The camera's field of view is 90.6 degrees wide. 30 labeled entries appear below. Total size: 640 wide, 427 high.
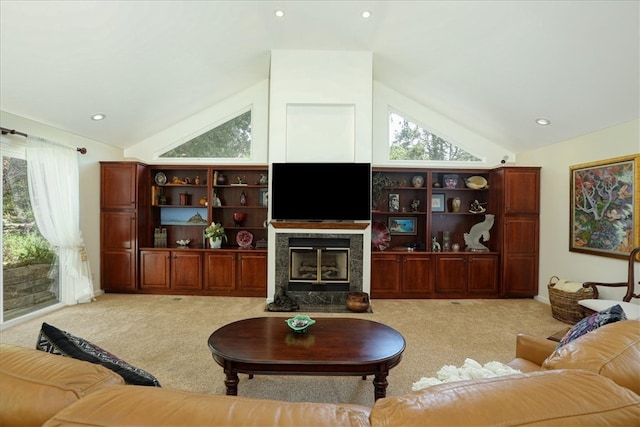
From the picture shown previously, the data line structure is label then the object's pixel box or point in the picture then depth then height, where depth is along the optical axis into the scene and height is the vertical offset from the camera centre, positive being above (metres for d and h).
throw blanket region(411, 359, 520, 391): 1.77 -0.94
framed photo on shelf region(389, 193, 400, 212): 5.56 +0.15
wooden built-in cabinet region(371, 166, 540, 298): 5.09 -0.83
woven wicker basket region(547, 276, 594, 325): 3.90 -1.14
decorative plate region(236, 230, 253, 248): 5.51 -0.51
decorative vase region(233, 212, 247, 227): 5.61 -0.14
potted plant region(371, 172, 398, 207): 5.34 +0.45
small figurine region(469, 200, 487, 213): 5.52 +0.09
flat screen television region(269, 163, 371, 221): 4.59 +0.27
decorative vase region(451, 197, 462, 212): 5.55 +0.14
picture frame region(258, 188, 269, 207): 5.70 +0.25
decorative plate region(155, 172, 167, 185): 5.65 +0.54
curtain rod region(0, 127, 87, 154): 3.64 +0.89
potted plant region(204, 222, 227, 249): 5.31 -0.41
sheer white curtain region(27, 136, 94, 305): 4.09 +0.01
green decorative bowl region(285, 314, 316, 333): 2.45 -0.88
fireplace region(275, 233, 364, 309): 4.66 -0.87
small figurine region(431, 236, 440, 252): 5.39 -0.59
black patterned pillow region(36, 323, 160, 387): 1.16 -0.54
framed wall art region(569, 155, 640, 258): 3.70 +0.08
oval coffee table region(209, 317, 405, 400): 2.03 -0.96
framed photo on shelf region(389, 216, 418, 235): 5.68 -0.24
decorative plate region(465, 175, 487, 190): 5.46 +0.51
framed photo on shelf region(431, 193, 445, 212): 5.66 +0.18
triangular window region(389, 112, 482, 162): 5.70 +1.22
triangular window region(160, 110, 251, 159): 5.76 +1.21
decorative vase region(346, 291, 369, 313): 4.36 -1.27
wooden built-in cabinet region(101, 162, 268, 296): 5.20 -0.83
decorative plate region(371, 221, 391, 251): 5.33 -0.43
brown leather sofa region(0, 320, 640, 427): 0.66 -0.43
